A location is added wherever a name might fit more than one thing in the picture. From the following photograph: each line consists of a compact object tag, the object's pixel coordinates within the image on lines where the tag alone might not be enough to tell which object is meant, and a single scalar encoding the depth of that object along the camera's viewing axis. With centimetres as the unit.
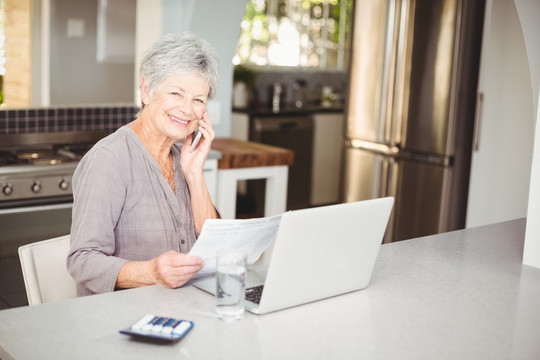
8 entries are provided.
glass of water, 152
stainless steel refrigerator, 431
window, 691
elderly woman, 179
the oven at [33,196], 343
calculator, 139
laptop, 153
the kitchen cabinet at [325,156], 657
